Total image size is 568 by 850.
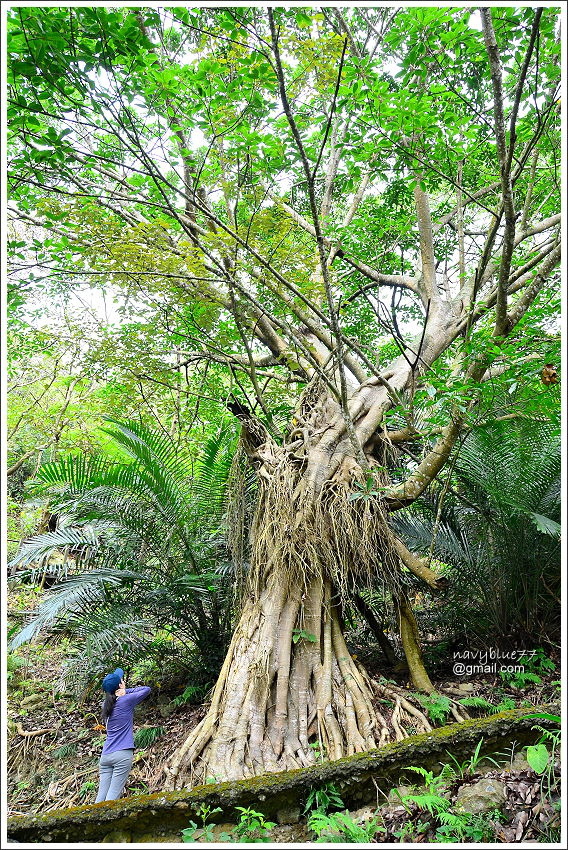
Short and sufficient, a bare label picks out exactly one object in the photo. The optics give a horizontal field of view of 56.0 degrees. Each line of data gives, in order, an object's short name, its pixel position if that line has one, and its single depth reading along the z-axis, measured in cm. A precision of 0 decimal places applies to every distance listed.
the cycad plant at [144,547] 525
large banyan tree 350
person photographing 419
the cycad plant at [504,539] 481
